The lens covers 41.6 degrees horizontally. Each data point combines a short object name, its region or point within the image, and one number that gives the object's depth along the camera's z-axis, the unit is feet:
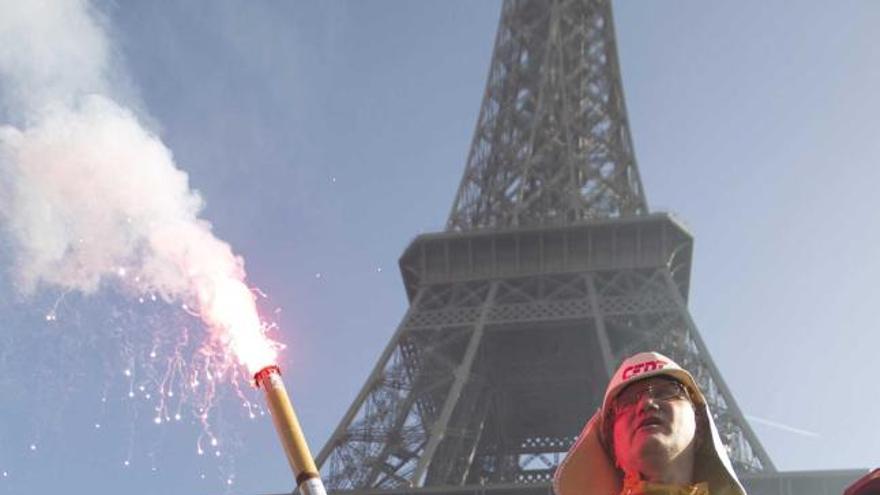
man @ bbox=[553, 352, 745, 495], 10.44
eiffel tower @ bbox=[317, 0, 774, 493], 102.58
